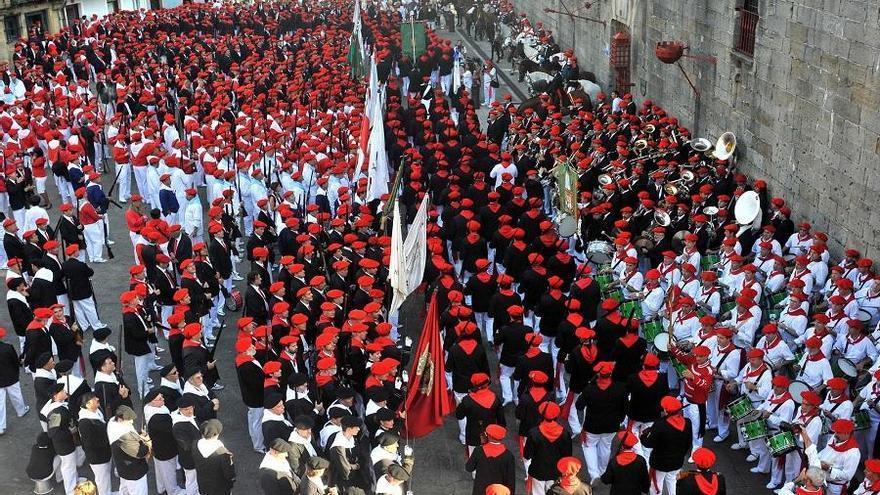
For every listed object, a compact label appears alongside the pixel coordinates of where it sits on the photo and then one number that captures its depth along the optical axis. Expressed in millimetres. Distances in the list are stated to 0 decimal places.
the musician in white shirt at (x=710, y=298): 12188
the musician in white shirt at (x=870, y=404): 9523
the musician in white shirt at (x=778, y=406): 9414
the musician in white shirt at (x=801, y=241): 13750
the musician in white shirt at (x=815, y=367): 10117
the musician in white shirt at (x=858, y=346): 10586
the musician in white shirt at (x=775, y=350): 10547
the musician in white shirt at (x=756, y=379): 9891
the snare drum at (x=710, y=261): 13648
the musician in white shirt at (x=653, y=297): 12188
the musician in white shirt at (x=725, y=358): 10383
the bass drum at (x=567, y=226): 14430
